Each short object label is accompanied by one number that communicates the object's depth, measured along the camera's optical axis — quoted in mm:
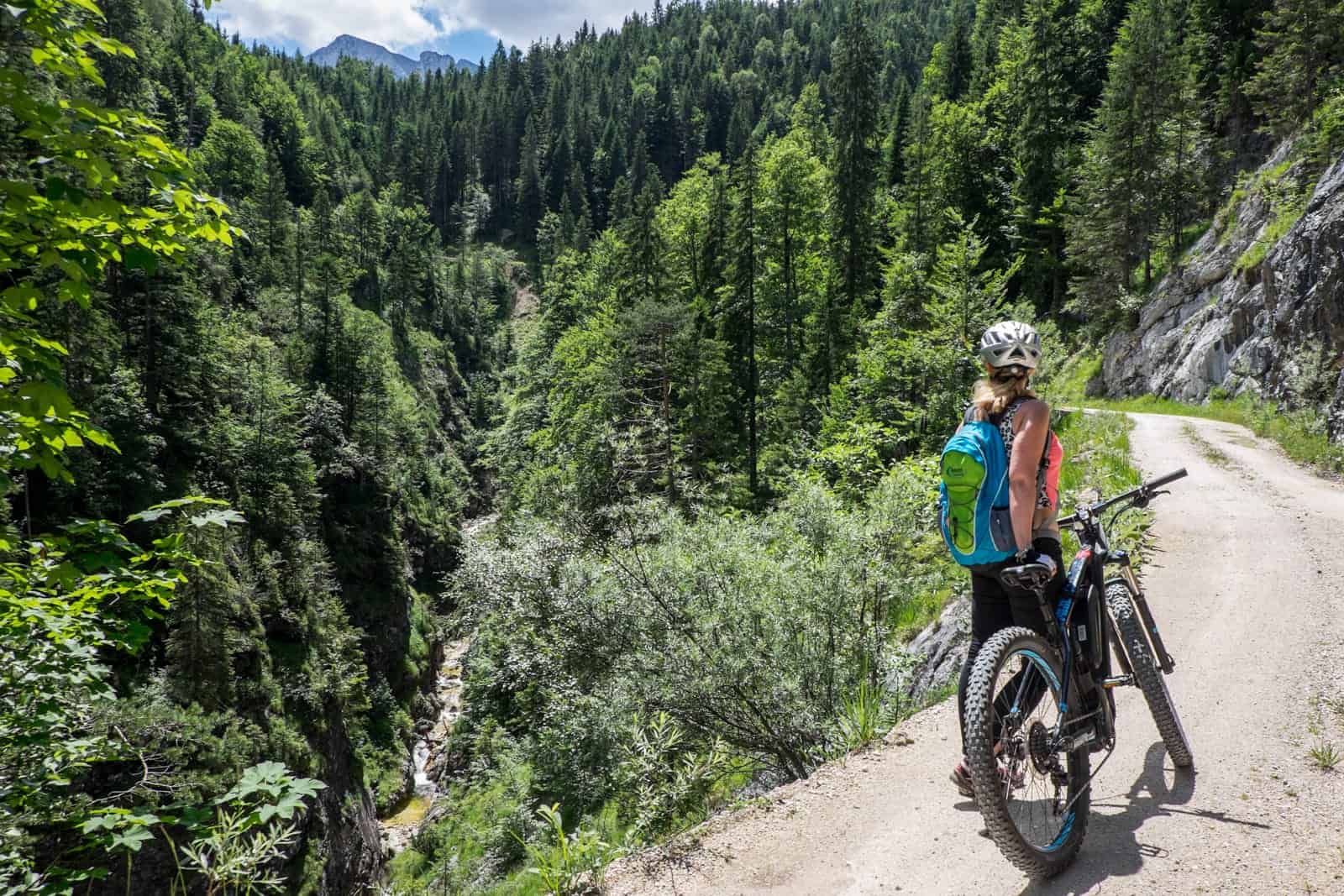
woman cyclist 3250
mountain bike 3025
